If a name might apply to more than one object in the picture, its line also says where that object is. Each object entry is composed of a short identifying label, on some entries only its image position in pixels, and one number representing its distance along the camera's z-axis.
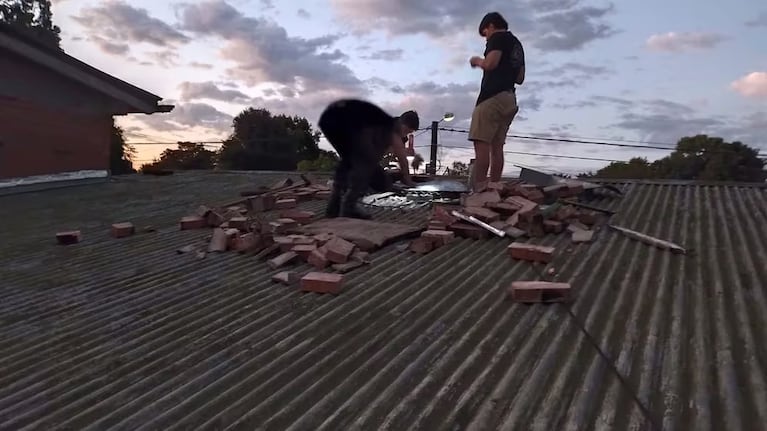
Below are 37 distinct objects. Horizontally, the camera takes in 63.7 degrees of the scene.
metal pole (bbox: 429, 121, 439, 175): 17.27
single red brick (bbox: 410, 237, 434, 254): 4.50
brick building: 9.36
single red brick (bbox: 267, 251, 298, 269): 4.32
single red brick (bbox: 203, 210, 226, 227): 5.95
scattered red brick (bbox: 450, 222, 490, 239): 4.91
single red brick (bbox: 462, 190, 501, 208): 5.61
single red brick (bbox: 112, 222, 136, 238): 5.82
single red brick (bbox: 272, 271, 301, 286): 3.86
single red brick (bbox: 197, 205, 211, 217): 6.07
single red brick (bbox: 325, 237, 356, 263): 4.24
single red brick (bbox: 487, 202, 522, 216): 5.36
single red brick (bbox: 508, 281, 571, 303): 3.13
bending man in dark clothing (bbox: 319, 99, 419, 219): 5.96
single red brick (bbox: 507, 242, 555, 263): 4.02
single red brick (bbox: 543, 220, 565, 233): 4.98
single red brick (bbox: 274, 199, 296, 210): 6.94
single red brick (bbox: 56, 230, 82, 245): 5.63
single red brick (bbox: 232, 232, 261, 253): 4.82
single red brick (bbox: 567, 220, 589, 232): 4.96
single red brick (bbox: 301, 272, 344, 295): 3.56
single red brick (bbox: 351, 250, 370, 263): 4.28
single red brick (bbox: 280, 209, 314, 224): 5.92
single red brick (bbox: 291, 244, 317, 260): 4.46
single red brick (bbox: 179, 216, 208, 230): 5.98
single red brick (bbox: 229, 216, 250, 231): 5.52
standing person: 6.46
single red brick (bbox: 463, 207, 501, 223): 5.18
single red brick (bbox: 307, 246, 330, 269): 4.25
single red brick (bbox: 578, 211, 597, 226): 5.26
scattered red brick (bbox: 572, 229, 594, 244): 4.58
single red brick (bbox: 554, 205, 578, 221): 5.18
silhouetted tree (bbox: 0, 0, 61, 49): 26.91
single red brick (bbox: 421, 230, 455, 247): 4.61
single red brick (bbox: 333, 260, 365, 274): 4.09
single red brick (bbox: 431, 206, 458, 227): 5.15
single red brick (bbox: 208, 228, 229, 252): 4.91
